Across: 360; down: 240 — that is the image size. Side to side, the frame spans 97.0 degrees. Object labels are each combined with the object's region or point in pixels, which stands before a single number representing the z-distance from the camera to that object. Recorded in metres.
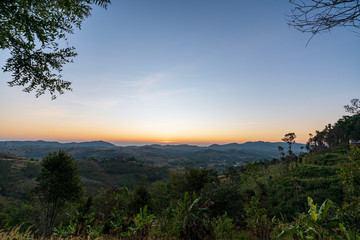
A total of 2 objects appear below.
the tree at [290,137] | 42.80
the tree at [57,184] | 17.08
